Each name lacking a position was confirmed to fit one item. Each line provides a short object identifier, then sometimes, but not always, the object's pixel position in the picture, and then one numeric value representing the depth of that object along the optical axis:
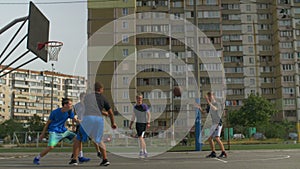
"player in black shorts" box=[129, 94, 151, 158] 11.88
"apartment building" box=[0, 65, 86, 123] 136.25
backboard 15.98
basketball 16.95
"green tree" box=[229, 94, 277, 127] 66.50
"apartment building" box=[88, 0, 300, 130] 60.40
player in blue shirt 9.48
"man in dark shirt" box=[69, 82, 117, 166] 8.95
